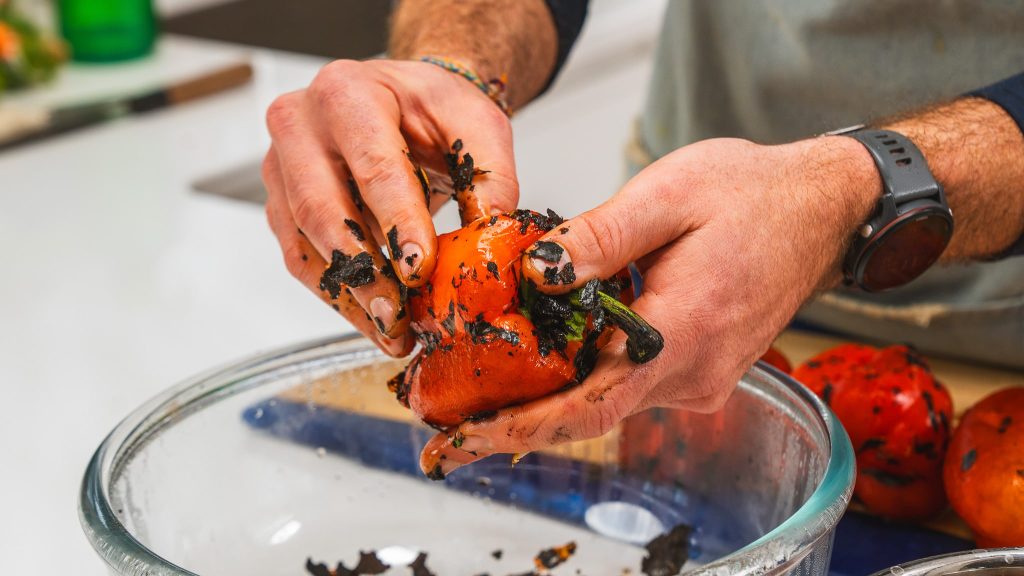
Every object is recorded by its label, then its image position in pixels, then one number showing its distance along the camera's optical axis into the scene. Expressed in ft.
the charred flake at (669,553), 2.52
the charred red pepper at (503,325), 1.92
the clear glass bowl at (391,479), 2.45
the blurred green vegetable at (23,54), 5.95
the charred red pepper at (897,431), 2.60
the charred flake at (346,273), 2.11
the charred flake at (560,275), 1.88
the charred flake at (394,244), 2.05
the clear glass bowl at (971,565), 1.94
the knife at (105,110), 5.75
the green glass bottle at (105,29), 6.63
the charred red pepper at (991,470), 2.32
